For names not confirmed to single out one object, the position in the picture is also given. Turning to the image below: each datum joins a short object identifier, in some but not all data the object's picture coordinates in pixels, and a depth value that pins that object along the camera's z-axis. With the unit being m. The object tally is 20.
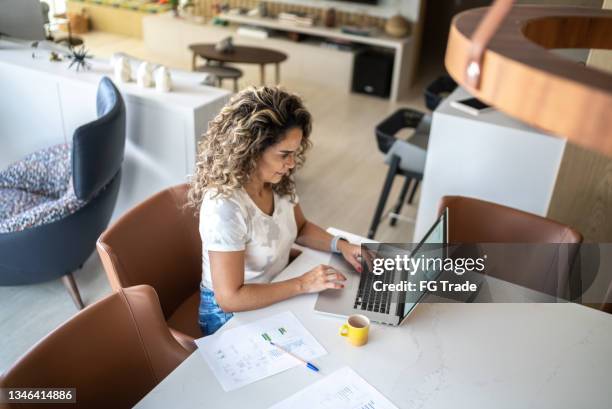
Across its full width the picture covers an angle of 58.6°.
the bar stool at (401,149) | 3.15
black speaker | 6.12
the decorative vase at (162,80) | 2.94
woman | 1.71
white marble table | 1.40
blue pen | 1.47
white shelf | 6.11
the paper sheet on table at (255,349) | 1.44
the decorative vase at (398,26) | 6.12
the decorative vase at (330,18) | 6.52
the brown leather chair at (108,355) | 1.30
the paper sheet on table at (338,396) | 1.36
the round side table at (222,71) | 5.47
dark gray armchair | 2.46
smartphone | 2.88
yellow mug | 1.54
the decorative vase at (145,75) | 3.01
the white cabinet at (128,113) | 2.90
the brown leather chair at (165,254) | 1.77
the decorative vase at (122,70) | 3.06
